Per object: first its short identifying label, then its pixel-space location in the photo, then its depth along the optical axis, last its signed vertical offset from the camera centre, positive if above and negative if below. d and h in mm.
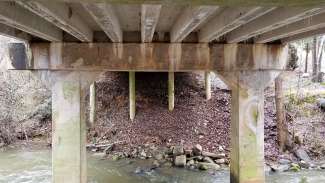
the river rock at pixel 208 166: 11405 -2487
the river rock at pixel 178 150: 12495 -2175
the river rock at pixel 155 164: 11773 -2503
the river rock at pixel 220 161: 11924 -2419
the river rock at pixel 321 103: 15086 -607
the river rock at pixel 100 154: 13345 -2448
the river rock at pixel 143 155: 12930 -2388
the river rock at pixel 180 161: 11781 -2382
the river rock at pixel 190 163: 11828 -2462
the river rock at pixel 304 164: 11516 -2477
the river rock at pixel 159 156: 12569 -2381
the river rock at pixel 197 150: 12431 -2134
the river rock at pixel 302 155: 12133 -2289
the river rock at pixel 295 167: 11210 -2497
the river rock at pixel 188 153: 12467 -2228
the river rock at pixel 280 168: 11188 -2510
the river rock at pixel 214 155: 12258 -2279
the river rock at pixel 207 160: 11912 -2377
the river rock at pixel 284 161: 11766 -2426
